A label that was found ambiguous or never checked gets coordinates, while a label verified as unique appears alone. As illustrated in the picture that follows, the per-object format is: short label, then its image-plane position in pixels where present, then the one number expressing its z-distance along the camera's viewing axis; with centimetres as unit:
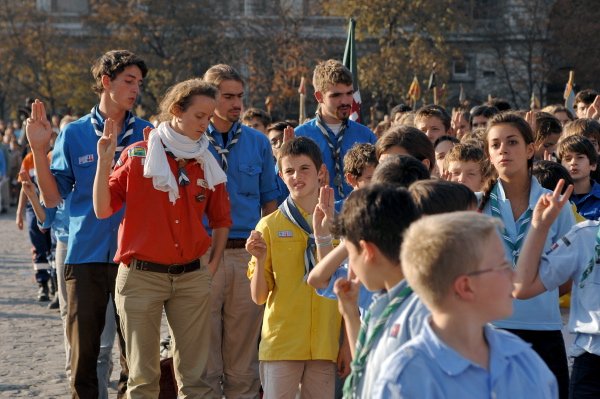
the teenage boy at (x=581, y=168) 1183
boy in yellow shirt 1004
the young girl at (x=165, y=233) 1036
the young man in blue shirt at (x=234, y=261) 1228
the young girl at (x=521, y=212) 886
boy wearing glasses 496
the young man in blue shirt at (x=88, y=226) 1137
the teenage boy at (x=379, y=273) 558
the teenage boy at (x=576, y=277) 768
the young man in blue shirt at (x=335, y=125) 1261
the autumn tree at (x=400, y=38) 6910
